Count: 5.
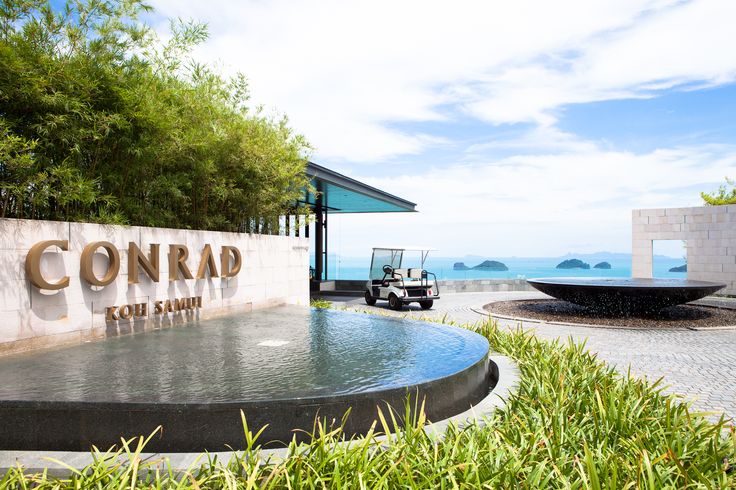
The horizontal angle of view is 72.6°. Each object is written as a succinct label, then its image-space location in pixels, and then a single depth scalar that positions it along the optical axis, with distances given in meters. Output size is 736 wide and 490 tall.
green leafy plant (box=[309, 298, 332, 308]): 11.66
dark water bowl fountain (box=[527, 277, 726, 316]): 11.05
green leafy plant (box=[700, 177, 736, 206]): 26.75
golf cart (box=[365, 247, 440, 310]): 13.11
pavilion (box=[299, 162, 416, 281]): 13.12
